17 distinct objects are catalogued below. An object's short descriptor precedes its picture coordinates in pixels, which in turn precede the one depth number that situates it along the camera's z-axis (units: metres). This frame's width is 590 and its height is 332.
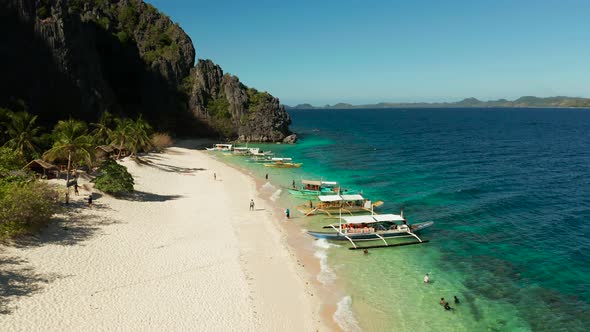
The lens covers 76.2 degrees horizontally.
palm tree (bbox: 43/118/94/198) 37.69
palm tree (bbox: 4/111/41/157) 42.56
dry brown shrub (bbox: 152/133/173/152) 79.19
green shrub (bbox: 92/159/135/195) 37.41
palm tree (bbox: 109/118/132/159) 62.31
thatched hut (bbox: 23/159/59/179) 39.91
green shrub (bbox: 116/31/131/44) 114.78
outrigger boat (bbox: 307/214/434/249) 33.78
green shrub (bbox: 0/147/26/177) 30.24
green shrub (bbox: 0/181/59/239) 23.23
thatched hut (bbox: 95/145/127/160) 56.25
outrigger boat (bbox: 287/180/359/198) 50.19
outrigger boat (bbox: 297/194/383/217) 42.35
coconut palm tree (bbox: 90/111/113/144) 61.72
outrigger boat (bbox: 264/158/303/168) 72.69
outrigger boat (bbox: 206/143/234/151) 94.95
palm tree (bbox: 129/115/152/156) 61.86
